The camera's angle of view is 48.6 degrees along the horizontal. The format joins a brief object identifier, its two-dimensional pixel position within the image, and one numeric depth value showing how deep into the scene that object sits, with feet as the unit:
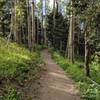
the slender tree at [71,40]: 30.05
